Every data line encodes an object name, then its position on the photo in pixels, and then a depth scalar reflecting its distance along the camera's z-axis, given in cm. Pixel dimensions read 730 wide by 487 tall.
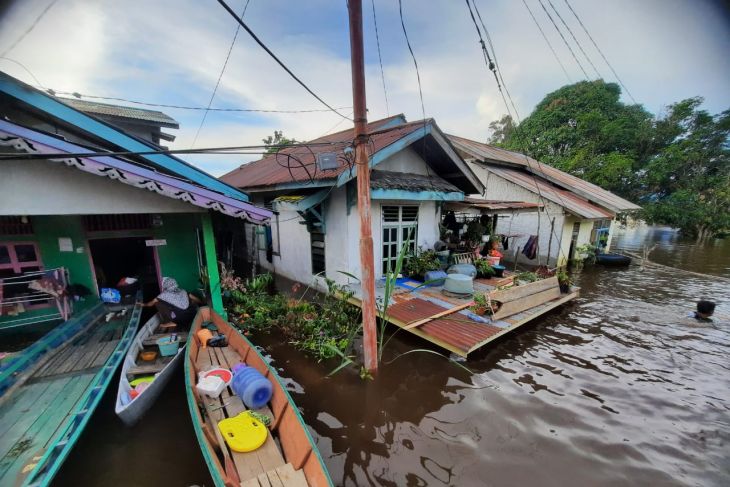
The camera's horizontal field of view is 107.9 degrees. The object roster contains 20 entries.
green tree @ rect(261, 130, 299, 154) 2833
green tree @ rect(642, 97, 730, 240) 2153
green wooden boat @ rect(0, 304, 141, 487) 277
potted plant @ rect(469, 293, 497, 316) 627
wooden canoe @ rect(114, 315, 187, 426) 358
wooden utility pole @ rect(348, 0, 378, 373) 380
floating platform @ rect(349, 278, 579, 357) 542
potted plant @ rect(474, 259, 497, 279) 926
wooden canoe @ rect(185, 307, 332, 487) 270
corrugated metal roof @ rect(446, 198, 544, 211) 999
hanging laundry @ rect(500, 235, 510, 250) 1280
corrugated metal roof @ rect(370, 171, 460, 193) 720
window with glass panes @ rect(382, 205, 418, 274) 839
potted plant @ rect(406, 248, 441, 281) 866
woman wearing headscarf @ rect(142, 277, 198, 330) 579
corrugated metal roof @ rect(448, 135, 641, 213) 1486
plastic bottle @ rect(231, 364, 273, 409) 363
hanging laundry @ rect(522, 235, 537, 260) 1213
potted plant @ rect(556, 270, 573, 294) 808
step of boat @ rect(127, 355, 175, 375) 429
